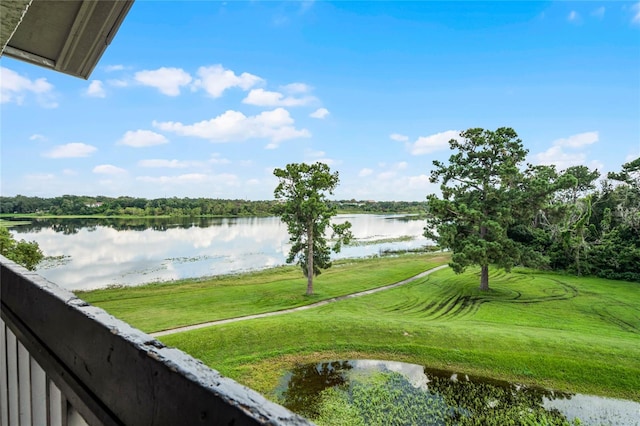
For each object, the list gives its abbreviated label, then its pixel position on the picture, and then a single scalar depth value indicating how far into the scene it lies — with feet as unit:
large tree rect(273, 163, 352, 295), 56.03
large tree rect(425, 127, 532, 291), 53.36
